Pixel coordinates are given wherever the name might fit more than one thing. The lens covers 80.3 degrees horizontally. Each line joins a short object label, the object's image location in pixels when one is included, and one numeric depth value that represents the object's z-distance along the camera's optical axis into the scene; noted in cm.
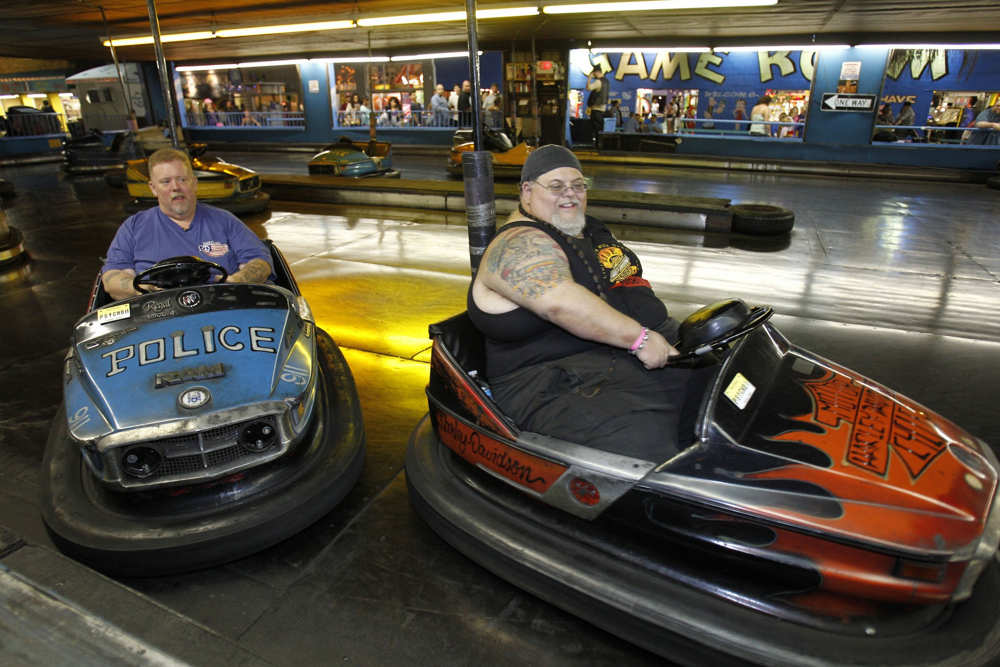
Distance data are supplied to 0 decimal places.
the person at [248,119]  1725
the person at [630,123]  1327
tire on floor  564
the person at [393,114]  1575
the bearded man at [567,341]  144
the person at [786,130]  1216
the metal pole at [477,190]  235
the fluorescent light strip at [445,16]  771
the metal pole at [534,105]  1220
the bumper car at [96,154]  1115
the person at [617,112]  1334
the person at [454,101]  1495
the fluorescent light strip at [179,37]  918
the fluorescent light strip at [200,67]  1602
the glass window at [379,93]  1577
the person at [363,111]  1586
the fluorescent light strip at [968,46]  1002
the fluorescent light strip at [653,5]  667
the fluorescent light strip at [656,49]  1148
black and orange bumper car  111
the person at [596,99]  1216
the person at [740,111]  1283
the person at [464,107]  1494
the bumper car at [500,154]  886
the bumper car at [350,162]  848
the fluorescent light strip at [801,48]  1070
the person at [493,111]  1355
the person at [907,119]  1124
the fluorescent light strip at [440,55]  1378
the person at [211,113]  1777
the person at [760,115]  1208
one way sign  1103
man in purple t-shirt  223
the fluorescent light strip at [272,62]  1492
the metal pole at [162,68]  365
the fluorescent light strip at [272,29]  902
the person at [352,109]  1591
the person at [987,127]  1041
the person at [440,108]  1493
